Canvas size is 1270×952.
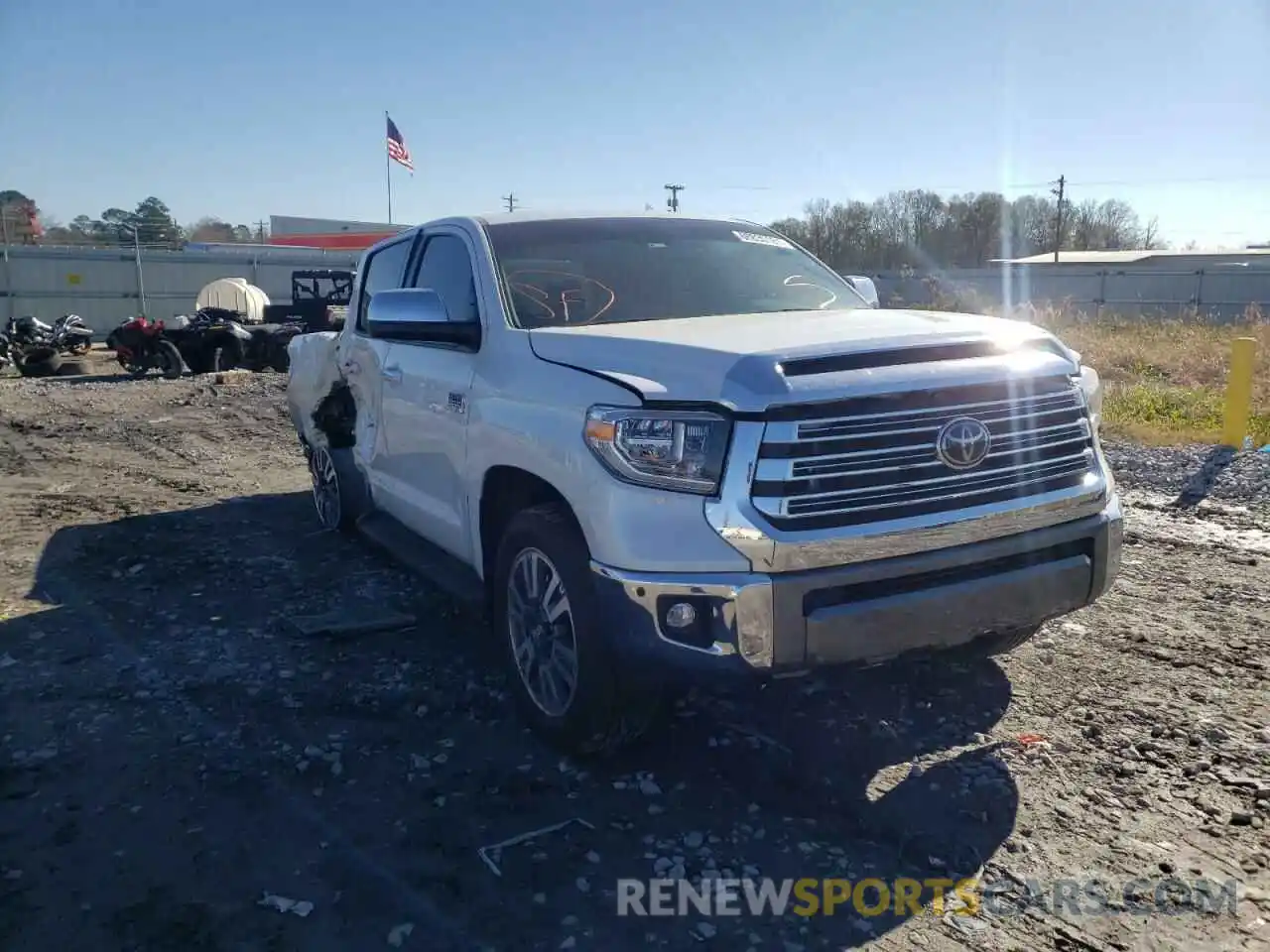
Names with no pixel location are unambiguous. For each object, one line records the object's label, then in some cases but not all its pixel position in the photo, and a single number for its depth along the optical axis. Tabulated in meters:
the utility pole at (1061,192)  73.75
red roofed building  42.71
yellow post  9.12
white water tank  23.17
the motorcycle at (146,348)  18.19
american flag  34.44
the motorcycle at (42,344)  19.33
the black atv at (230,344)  18.39
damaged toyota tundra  2.96
